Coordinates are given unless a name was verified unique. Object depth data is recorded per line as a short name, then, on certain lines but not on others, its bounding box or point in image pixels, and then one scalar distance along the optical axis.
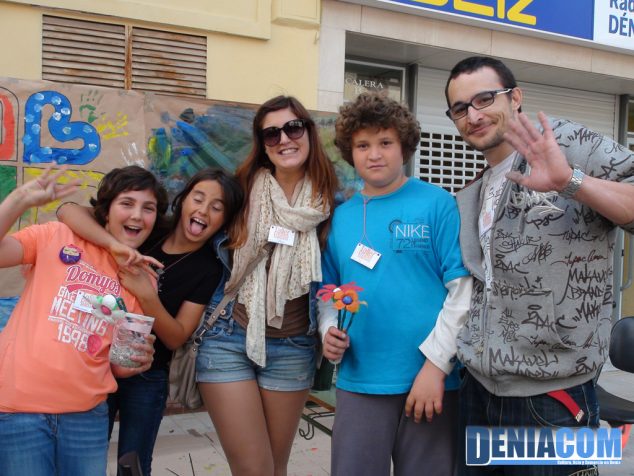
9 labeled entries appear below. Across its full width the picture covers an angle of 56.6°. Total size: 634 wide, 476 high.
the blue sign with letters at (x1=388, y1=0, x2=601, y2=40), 6.08
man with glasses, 1.89
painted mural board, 4.24
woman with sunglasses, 2.45
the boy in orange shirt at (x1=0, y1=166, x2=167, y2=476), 2.02
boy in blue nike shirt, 2.20
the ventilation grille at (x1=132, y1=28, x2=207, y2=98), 5.16
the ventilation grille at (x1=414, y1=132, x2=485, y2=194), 7.16
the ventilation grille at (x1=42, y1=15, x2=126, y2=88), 4.86
